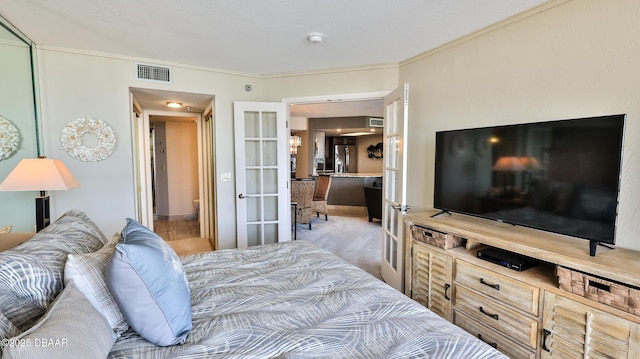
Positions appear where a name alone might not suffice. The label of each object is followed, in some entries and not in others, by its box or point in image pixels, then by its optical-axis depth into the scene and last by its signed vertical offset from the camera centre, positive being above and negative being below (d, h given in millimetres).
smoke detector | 2586 +1033
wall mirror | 2428 +372
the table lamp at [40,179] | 2041 -130
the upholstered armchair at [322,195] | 6488 -756
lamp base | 2254 -384
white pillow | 1051 -430
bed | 1008 -629
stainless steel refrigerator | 10023 +50
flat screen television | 1599 -90
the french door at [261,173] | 3803 -170
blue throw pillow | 1033 -468
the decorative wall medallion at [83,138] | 3035 +208
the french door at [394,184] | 2826 -248
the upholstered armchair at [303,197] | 5730 -699
